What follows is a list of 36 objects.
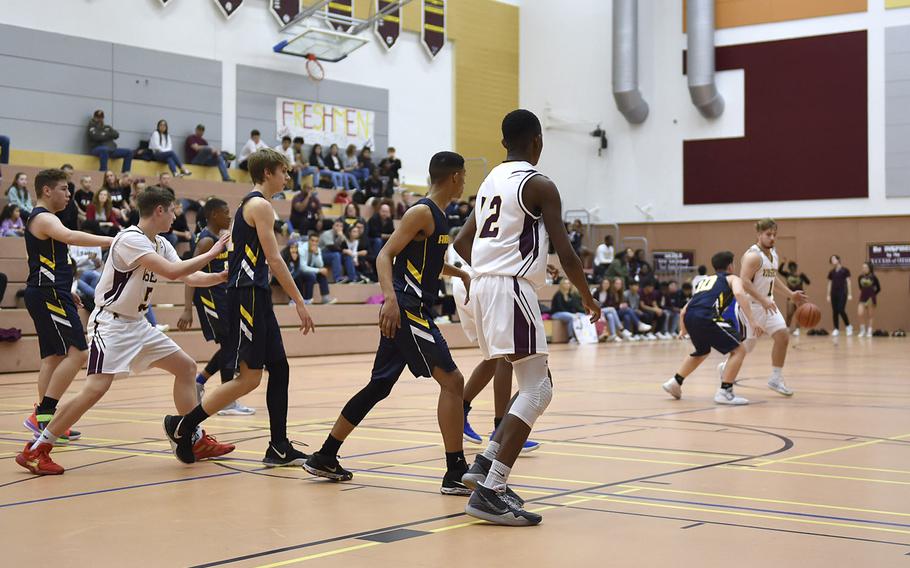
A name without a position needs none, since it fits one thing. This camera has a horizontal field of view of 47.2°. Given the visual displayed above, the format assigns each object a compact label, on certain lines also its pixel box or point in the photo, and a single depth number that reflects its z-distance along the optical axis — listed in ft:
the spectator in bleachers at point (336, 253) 68.03
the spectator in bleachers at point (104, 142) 69.62
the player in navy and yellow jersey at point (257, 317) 20.57
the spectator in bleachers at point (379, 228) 72.33
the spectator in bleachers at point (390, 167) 86.94
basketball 41.42
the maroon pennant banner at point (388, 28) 92.17
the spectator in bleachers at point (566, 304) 76.74
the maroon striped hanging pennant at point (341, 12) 87.23
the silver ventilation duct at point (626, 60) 98.27
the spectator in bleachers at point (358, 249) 70.74
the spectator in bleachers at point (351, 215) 74.08
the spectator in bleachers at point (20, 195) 55.77
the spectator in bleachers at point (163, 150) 72.79
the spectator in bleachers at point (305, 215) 69.41
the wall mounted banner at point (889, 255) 92.22
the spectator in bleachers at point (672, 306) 87.45
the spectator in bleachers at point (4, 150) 63.21
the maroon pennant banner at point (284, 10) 83.97
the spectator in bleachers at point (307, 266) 61.43
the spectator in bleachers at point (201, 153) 75.61
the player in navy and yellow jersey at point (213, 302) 28.35
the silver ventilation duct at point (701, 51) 96.12
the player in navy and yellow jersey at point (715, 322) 35.22
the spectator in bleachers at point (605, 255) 95.96
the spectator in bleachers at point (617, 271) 87.76
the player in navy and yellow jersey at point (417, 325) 18.40
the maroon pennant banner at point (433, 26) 97.40
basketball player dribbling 35.60
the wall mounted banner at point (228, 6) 80.43
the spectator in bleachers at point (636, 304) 84.79
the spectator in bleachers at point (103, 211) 57.19
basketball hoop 86.17
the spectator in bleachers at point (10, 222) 53.98
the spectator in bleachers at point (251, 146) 79.66
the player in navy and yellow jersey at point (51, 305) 23.71
